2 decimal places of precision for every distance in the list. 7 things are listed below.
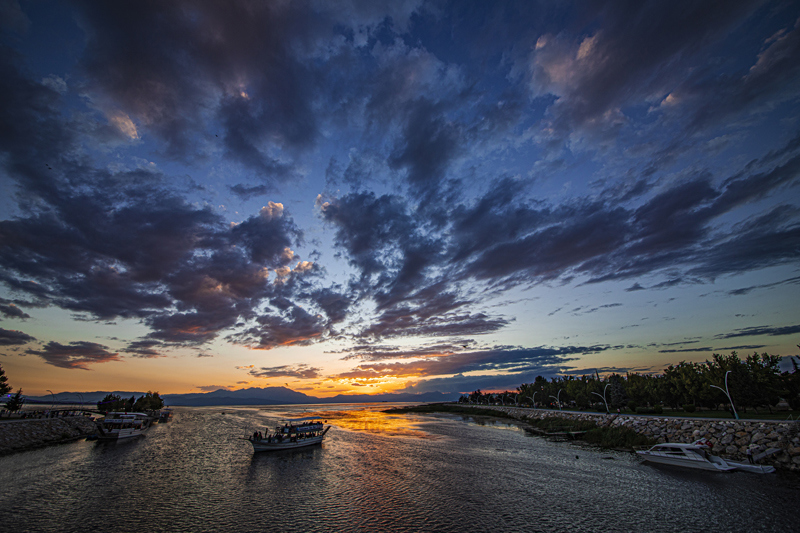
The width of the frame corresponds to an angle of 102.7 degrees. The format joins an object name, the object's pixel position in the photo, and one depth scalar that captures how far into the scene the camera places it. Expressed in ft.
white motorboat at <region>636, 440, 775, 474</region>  117.39
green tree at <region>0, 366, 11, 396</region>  256.93
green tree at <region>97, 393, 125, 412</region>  422.41
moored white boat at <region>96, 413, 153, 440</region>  223.90
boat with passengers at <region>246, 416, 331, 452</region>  188.75
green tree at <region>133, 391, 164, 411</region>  456.86
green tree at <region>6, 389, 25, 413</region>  260.23
